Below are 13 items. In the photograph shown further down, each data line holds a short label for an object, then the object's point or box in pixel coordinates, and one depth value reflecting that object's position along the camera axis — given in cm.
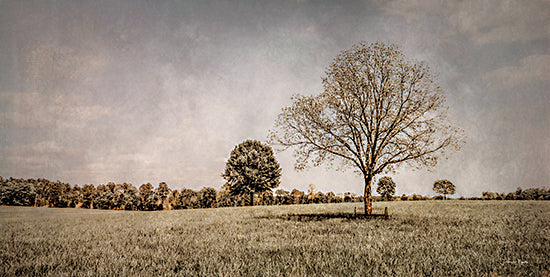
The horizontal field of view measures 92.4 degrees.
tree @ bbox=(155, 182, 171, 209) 4788
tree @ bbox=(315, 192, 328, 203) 5500
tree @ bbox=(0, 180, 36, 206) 4691
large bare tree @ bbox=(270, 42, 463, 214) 1897
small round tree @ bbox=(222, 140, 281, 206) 4769
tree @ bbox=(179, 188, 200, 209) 4953
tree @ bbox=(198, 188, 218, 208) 4941
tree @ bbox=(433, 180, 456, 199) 6328
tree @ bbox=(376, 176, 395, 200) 6594
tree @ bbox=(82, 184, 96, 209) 5108
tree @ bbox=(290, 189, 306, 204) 5406
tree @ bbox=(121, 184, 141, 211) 4669
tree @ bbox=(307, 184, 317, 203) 5397
